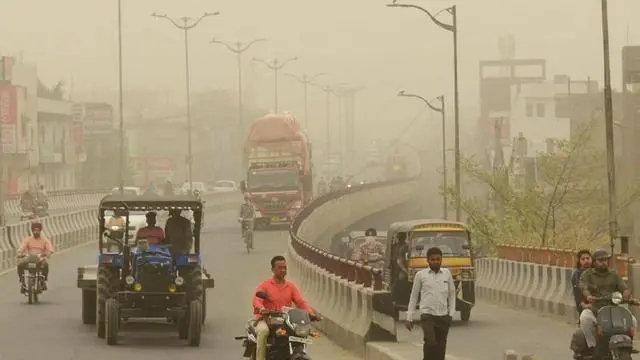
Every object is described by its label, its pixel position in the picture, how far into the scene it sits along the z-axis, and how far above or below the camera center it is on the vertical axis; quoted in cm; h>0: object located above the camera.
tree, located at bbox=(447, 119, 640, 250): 6644 -118
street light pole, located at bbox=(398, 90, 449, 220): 6759 +42
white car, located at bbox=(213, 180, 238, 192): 15486 -10
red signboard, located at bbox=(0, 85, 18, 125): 12100 +581
